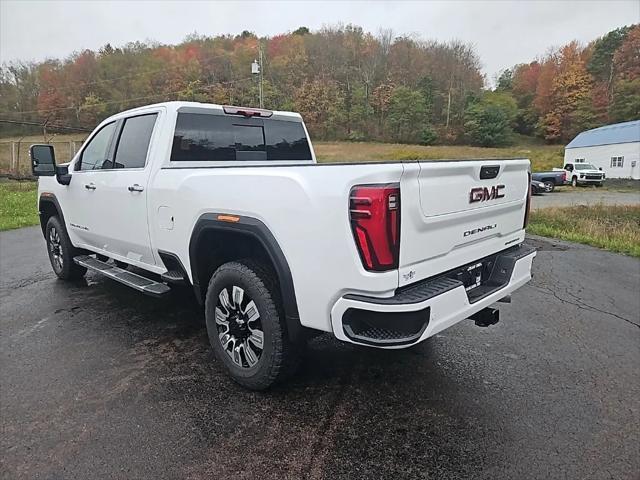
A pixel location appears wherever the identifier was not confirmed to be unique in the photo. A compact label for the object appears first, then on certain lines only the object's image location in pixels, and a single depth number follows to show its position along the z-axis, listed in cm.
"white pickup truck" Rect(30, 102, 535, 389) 218
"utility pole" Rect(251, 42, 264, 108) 2572
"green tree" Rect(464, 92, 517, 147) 5656
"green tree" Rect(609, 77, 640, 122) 4931
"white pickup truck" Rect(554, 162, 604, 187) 2714
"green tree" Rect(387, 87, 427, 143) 5725
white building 3450
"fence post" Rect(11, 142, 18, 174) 2166
